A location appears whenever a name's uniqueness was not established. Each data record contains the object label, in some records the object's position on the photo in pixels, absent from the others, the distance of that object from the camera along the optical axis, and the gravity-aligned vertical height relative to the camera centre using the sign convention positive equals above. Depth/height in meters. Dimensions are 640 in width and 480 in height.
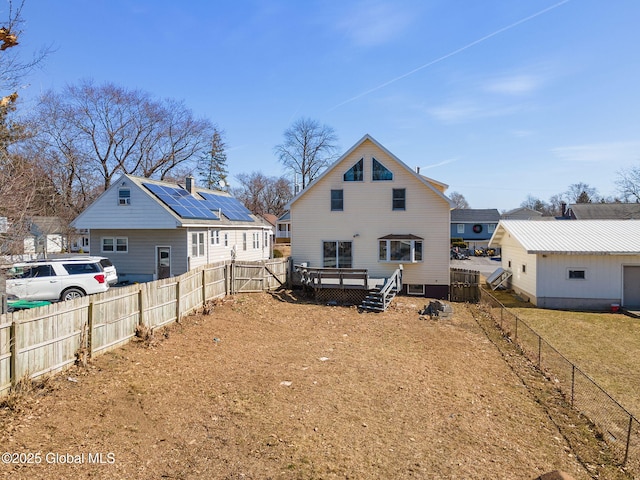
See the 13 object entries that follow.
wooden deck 19.11 -1.85
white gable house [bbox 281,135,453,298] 21.61 +1.18
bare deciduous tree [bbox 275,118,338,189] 57.44 +12.27
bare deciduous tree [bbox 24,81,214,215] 37.16 +9.59
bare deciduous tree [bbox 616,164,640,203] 48.71 +6.06
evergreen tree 62.00 +12.23
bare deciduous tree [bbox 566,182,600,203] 98.47 +13.17
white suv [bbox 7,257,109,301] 14.62 -1.42
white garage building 20.17 -1.63
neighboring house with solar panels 21.97 +0.83
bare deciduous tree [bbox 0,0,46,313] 7.88 +1.20
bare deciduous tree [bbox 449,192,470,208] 127.15 +13.91
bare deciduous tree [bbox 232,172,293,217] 79.81 +10.08
